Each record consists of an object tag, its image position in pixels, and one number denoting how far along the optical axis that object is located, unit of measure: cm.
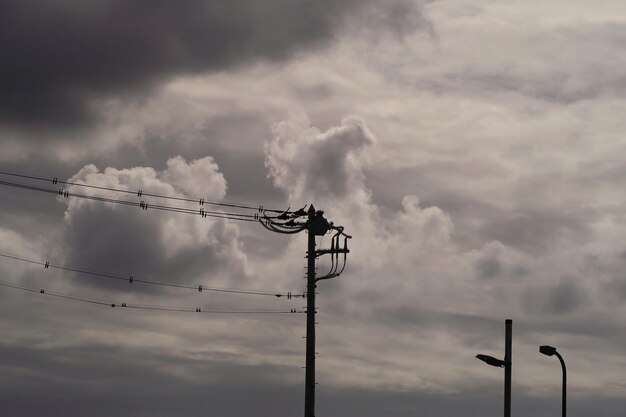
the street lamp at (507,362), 4900
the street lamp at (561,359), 5162
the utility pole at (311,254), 5497
